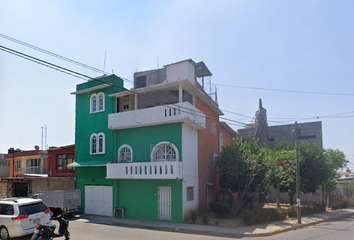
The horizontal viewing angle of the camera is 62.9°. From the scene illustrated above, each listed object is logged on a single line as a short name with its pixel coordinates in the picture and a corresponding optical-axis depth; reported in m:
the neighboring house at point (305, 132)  40.41
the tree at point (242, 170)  19.47
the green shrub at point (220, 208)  18.09
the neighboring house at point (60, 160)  27.05
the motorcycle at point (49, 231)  9.59
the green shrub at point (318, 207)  22.25
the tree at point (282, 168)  21.36
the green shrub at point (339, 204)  25.79
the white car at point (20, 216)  11.36
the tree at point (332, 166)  23.62
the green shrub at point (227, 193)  19.76
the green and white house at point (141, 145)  17.72
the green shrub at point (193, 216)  16.62
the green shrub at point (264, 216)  16.11
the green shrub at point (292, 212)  18.95
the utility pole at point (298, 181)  16.80
